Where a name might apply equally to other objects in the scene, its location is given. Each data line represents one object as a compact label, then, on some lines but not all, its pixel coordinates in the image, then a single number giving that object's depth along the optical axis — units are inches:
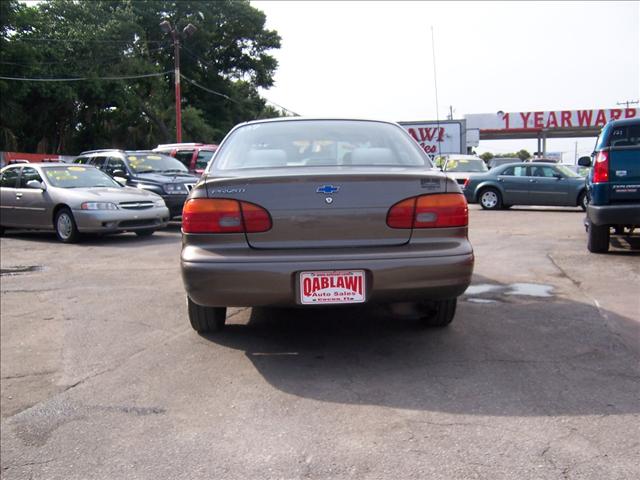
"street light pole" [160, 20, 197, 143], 1061.6
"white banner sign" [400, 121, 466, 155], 1011.9
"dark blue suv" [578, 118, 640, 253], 296.5
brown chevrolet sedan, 148.3
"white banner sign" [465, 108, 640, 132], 1710.1
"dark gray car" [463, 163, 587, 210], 663.8
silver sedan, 409.1
